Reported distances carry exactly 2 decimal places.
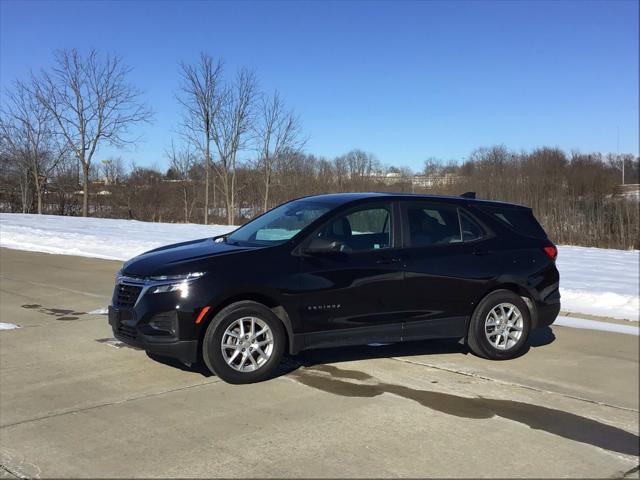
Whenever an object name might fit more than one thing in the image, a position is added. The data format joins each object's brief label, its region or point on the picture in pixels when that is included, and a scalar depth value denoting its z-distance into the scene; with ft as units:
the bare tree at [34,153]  120.47
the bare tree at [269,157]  105.19
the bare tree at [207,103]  99.29
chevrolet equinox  16.58
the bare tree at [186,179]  143.57
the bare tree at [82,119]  107.86
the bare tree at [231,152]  102.32
